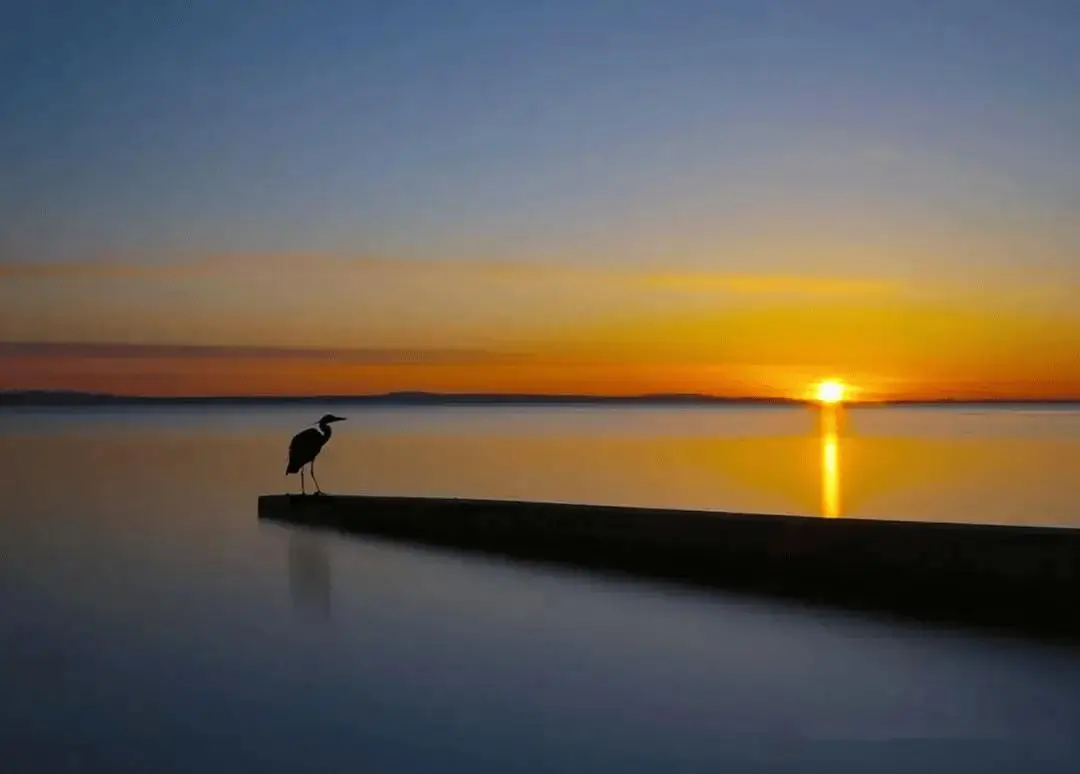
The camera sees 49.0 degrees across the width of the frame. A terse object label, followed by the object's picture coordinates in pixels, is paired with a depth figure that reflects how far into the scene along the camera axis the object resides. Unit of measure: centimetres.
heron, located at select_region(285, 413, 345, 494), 1523
